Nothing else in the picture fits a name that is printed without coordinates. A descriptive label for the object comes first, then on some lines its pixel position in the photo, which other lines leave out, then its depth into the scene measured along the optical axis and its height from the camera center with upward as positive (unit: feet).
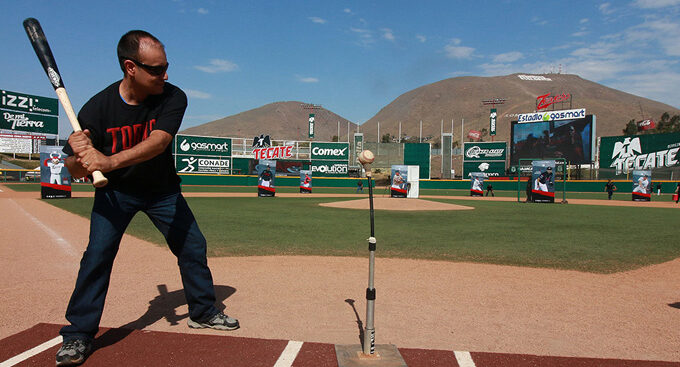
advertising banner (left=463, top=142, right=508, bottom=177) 181.88 +5.02
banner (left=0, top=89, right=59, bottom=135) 155.11 +19.99
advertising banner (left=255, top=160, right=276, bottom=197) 92.50 -2.04
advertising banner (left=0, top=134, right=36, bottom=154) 217.97 +12.20
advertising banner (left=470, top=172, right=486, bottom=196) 112.86 -3.86
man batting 9.85 -0.02
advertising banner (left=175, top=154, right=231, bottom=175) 166.81 +1.57
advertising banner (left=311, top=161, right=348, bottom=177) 193.06 +0.24
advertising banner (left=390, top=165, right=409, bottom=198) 90.89 -2.85
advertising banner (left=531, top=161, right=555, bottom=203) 82.74 -2.43
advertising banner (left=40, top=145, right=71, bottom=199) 67.87 -1.19
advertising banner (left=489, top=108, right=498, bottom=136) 250.94 +27.18
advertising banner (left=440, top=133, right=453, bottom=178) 229.00 +7.33
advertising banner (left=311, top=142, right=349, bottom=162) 192.75 +7.32
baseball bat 10.22 +2.66
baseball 9.94 +0.27
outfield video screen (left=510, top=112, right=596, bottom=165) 157.89 +11.04
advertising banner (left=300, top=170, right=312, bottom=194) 115.14 -3.55
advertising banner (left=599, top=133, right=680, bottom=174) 159.63 +6.76
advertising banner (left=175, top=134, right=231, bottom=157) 168.04 +8.86
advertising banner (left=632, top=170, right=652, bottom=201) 92.07 -3.30
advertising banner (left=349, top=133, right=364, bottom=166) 219.82 +12.95
